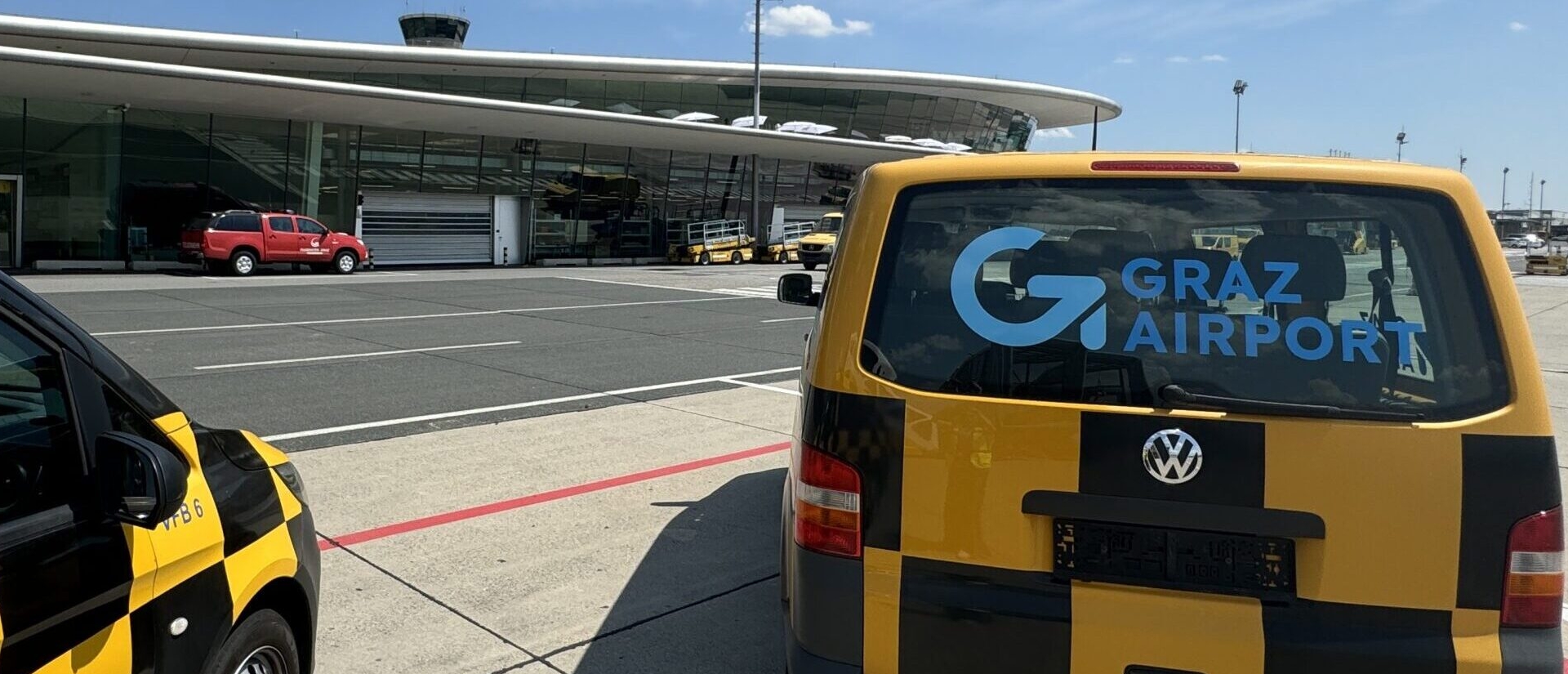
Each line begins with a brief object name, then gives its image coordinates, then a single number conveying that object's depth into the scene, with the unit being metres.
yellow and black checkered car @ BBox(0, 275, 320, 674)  2.06
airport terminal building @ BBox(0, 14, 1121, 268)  27.28
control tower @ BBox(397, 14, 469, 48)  59.12
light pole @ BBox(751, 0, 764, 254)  42.88
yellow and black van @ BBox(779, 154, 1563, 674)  2.50
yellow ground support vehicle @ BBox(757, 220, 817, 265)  42.62
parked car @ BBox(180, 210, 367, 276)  26.09
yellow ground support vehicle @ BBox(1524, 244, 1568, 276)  44.16
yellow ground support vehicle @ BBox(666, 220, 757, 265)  39.72
